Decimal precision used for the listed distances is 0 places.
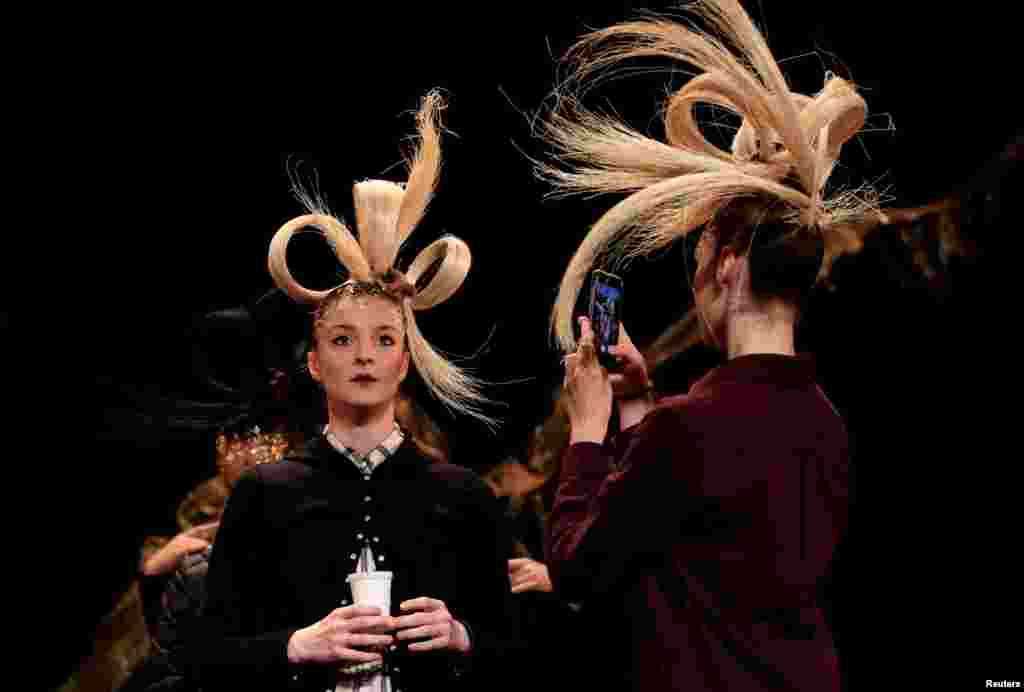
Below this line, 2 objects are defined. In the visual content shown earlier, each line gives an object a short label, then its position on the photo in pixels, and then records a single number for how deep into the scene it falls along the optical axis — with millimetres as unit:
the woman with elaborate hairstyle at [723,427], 7439
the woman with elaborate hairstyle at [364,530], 7584
